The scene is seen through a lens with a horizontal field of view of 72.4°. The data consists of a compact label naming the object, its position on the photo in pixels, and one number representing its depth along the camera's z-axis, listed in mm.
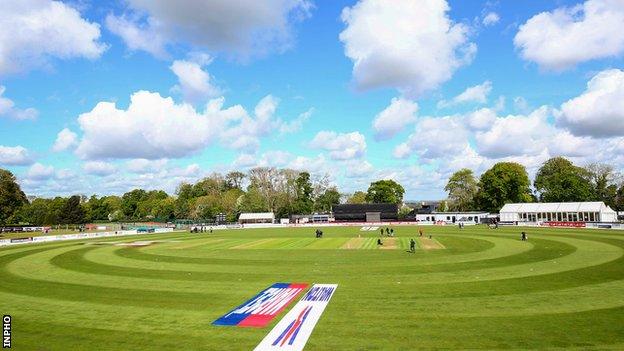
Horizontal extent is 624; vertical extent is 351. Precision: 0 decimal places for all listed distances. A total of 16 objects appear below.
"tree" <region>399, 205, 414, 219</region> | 186750
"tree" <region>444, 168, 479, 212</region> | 149750
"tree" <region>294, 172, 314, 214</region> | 152850
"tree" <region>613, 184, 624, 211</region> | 119938
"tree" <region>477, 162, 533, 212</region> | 119938
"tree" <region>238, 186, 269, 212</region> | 143250
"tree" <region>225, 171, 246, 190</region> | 183000
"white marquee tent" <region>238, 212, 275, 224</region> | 131625
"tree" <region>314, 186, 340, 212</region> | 166000
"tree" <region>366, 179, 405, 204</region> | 166375
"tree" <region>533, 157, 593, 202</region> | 116625
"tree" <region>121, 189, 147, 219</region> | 198875
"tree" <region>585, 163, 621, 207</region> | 123750
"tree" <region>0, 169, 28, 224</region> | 101131
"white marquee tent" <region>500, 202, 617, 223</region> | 90500
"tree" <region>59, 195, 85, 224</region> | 135125
